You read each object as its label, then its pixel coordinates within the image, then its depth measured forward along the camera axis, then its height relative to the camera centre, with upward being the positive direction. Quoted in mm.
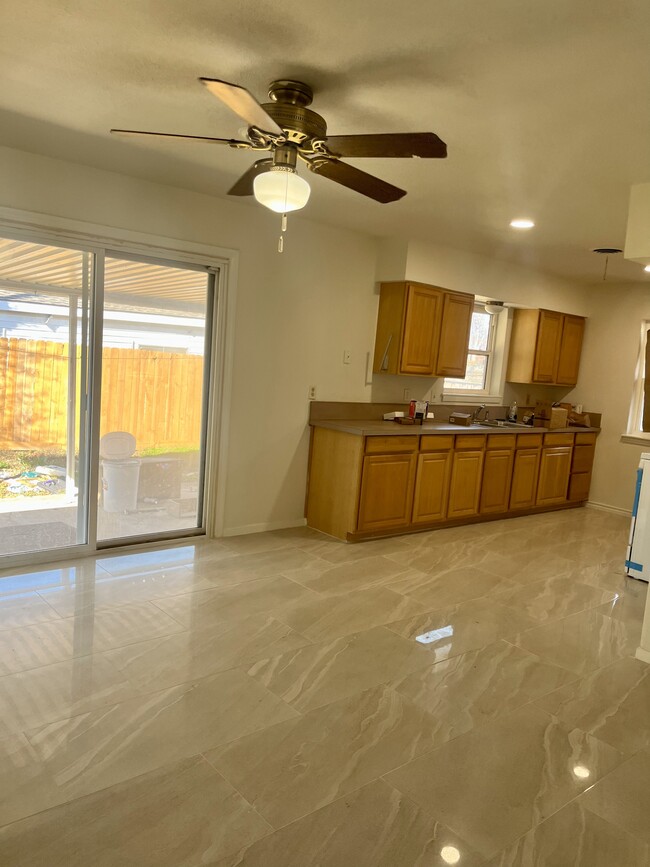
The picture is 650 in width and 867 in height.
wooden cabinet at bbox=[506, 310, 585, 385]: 6422 +366
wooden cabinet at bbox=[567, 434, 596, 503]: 6578 -889
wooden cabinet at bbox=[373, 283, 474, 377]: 5195 +360
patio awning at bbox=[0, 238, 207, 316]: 3641 +423
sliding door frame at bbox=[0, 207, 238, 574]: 3715 +108
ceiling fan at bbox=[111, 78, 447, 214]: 2105 +783
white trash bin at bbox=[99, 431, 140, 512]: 4188 -853
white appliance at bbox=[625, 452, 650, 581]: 4301 -986
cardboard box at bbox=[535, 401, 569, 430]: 6270 -365
